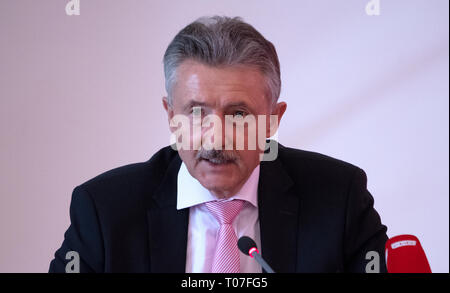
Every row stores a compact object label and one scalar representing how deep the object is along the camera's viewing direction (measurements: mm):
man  3493
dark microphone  3389
